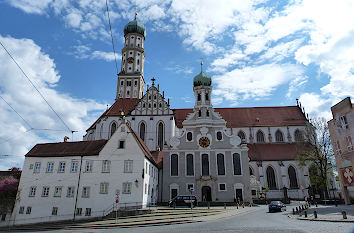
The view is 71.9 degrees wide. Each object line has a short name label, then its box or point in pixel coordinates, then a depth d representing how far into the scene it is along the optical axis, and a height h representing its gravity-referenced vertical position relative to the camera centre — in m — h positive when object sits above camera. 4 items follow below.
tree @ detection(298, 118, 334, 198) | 39.84 +5.91
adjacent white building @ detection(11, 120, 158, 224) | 28.64 +1.42
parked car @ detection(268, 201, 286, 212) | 26.39 -1.41
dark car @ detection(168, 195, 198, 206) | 29.59 -0.88
